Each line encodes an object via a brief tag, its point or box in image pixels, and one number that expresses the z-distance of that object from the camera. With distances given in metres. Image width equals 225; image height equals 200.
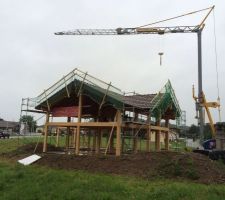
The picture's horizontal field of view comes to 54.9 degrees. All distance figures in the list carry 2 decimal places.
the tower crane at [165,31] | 23.61
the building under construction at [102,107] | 13.72
